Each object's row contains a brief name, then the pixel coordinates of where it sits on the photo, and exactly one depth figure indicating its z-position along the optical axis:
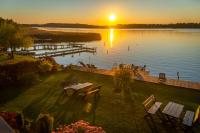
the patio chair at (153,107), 6.36
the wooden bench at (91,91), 8.47
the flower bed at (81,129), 4.30
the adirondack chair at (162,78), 13.25
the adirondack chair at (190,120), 5.79
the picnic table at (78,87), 8.82
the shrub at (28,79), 10.81
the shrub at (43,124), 4.72
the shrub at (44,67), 13.26
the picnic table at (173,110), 6.03
